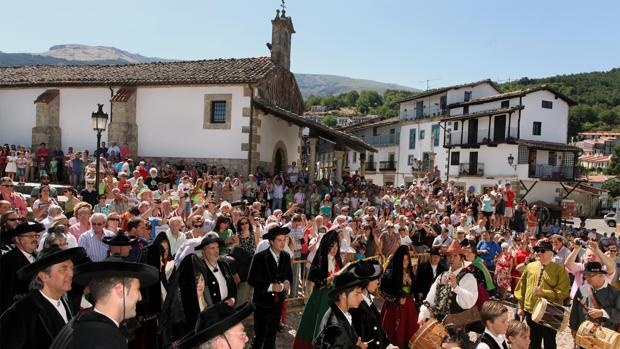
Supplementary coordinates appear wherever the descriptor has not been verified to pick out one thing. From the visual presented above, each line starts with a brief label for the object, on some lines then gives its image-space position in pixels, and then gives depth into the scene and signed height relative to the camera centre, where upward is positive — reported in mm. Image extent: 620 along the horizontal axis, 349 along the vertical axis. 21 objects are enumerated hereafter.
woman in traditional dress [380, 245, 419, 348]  6254 -1818
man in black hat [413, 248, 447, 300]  6695 -1519
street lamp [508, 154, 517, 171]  36625 +790
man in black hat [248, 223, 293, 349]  6285 -1651
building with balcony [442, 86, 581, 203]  36906 +2105
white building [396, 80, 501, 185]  43406 +4027
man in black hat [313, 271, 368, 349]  3926 -1328
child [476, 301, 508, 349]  4207 -1394
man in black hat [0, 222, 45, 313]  4934 -1147
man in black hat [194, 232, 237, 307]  5422 -1313
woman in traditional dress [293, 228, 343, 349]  5629 -1525
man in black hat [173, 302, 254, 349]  2730 -1008
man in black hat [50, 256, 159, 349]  2727 -934
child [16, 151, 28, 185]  16922 -480
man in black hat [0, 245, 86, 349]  3418 -1173
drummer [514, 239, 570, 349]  6777 -1676
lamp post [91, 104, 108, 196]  12170 +875
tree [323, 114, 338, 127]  103150 +9796
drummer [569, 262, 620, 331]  6305 -1762
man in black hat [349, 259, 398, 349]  4383 -1440
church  19250 +1980
